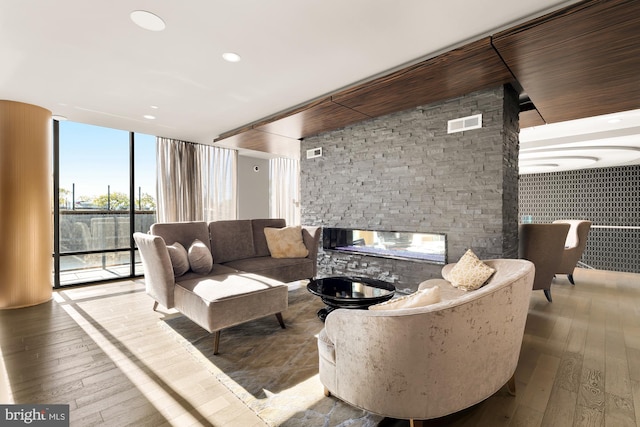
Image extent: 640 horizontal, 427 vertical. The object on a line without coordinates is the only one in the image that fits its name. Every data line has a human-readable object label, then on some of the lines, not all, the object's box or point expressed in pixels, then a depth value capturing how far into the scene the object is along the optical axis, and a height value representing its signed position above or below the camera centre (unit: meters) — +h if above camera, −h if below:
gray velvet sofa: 2.40 -0.69
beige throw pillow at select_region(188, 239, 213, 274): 3.14 -0.55
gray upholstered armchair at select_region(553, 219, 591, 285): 4.54 -0.57
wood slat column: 3.47 +0.02
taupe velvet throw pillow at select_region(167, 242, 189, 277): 2.97 -0.52
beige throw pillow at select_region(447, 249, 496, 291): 2.44 -0.55
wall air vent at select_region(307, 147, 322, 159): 4.78 +0.92
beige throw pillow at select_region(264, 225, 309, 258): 4.11 -0.48
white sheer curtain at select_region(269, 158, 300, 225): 7.66 +0.53
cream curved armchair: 1.25 -0.65
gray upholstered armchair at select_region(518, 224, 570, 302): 3.64 -0.47
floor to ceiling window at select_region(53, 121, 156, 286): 4.45 +0.14
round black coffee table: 2.49 -0.77
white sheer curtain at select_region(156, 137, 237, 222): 5.39 +0.53
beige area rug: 1.63 -1.13
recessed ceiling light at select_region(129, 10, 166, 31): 2.02 +1.32
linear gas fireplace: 3.44 -0.46
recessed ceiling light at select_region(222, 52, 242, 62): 2.55 +1.33
